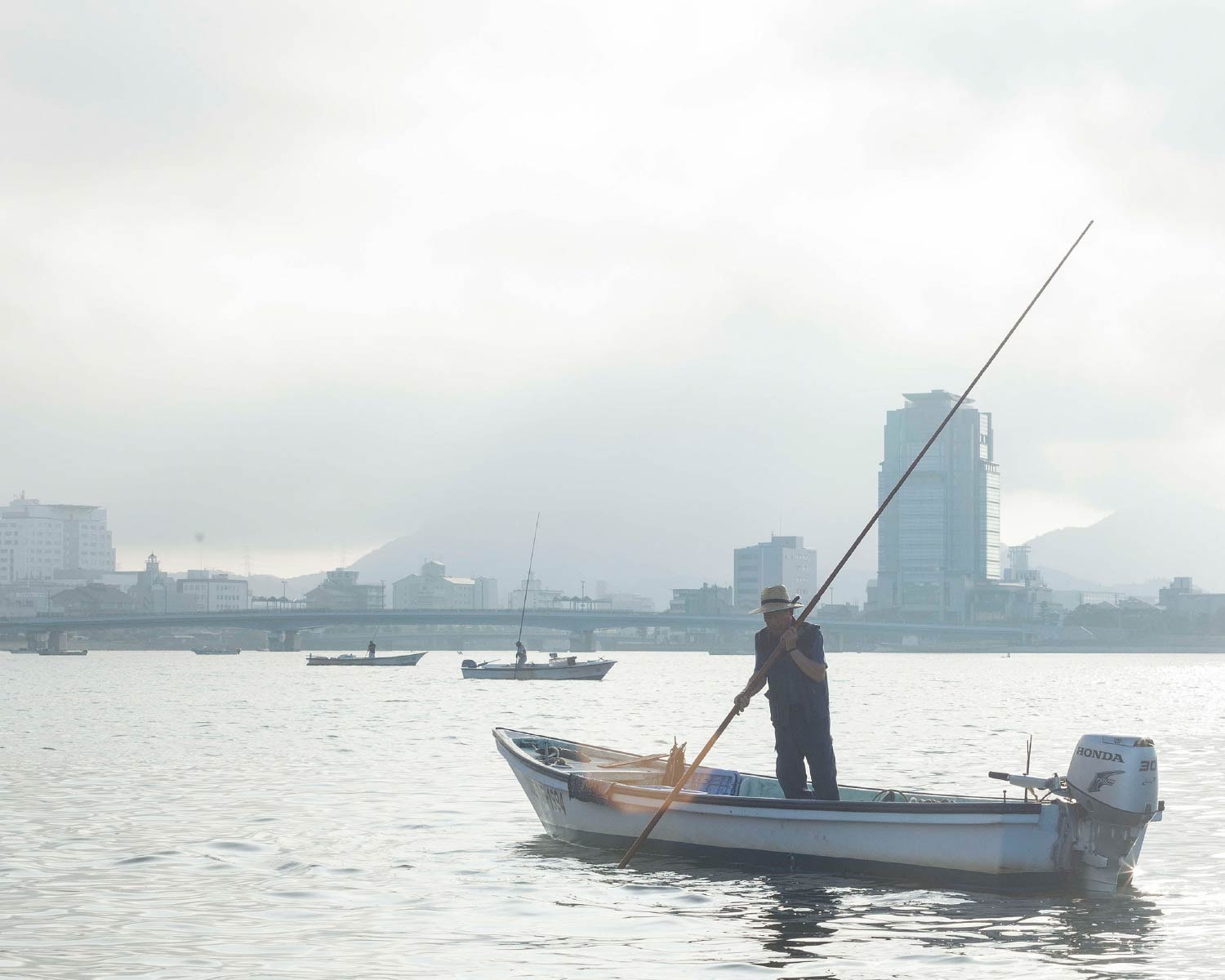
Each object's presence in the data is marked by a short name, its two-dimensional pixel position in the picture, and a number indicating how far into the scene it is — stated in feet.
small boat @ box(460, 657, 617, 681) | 368.07
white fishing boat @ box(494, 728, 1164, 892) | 54.34
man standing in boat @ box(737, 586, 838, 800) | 58.80
